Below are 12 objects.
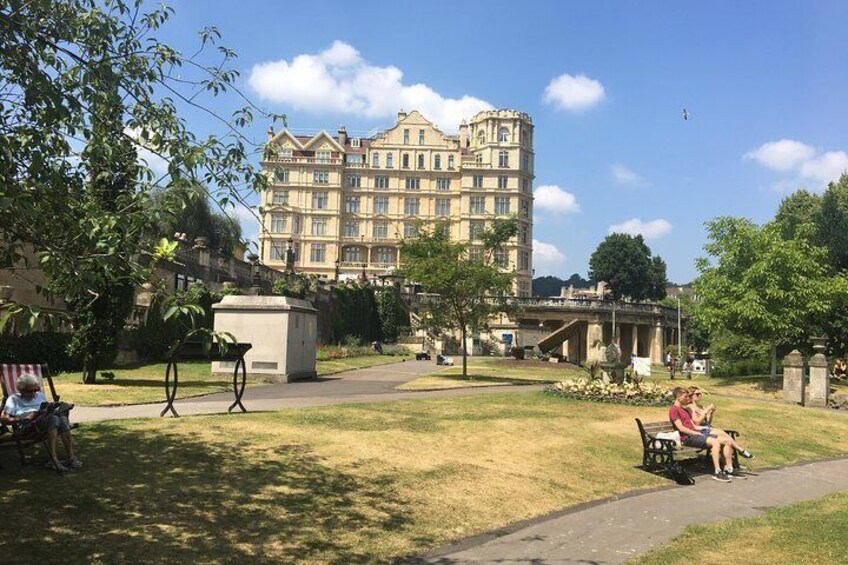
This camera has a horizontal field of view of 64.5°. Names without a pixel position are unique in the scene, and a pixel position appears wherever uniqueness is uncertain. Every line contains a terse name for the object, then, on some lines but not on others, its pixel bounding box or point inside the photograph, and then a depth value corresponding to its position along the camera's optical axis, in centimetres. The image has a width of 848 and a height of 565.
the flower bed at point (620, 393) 1852
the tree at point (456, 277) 2764
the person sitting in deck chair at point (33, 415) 796
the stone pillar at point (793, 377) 2595
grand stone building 10050
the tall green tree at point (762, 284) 3281
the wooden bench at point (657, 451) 1127
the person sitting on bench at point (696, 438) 1162
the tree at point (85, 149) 583
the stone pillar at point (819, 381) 2552
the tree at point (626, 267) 11100
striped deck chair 963
